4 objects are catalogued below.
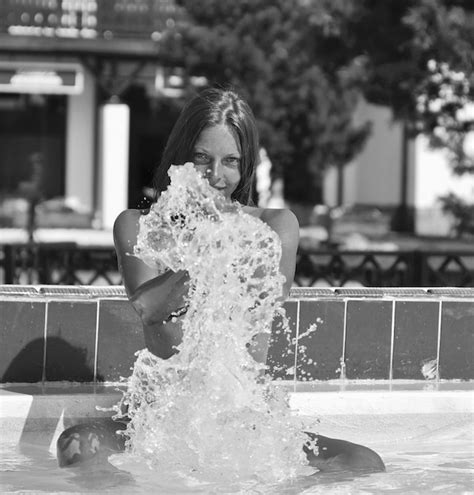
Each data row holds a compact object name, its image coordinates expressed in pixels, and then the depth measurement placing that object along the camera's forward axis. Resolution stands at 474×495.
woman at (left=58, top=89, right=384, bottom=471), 3.58
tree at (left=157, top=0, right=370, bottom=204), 15.90
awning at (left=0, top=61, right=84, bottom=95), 21.78
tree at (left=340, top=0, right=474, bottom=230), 10.06
